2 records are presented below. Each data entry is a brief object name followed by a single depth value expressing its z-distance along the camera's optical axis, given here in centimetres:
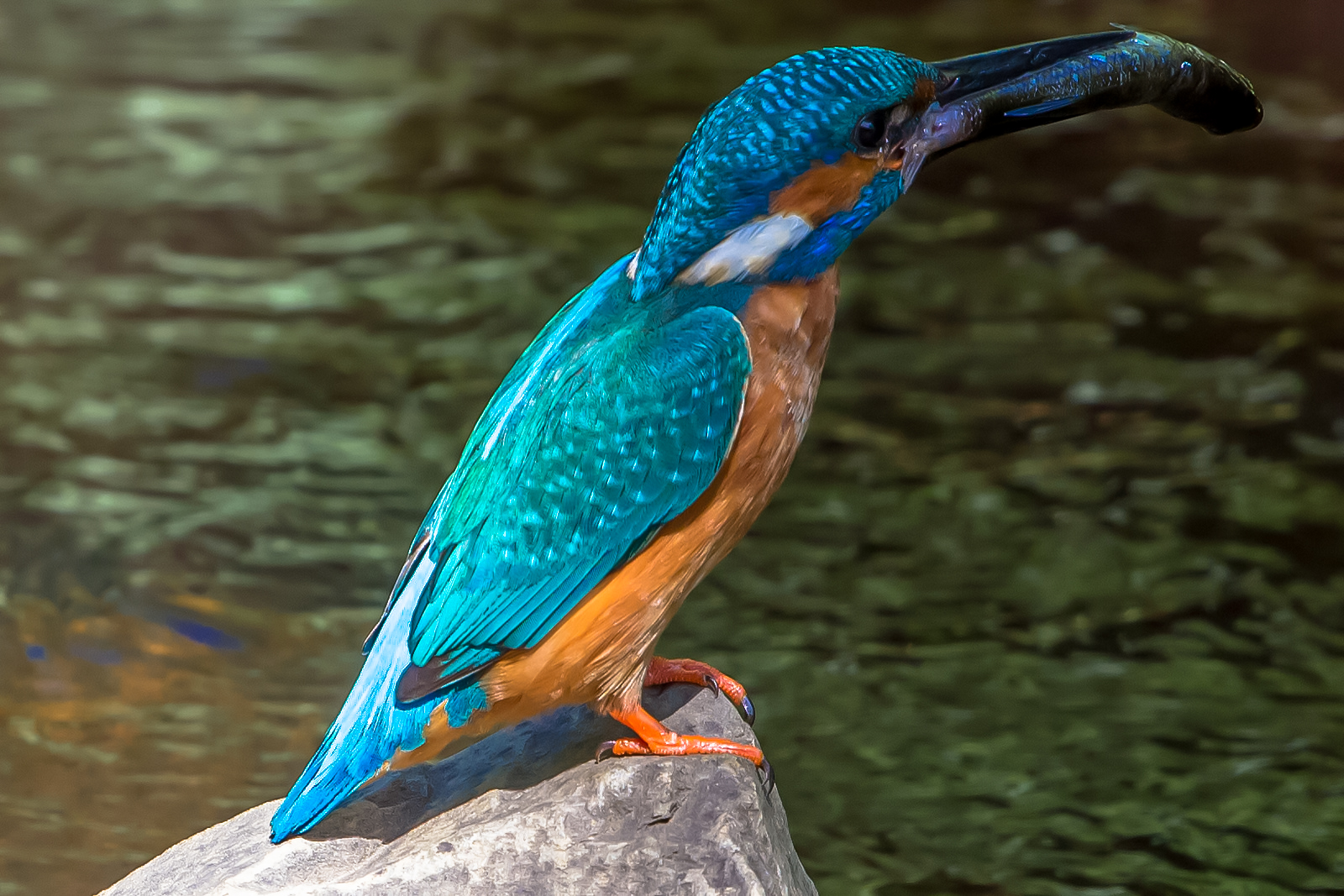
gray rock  419
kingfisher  409
